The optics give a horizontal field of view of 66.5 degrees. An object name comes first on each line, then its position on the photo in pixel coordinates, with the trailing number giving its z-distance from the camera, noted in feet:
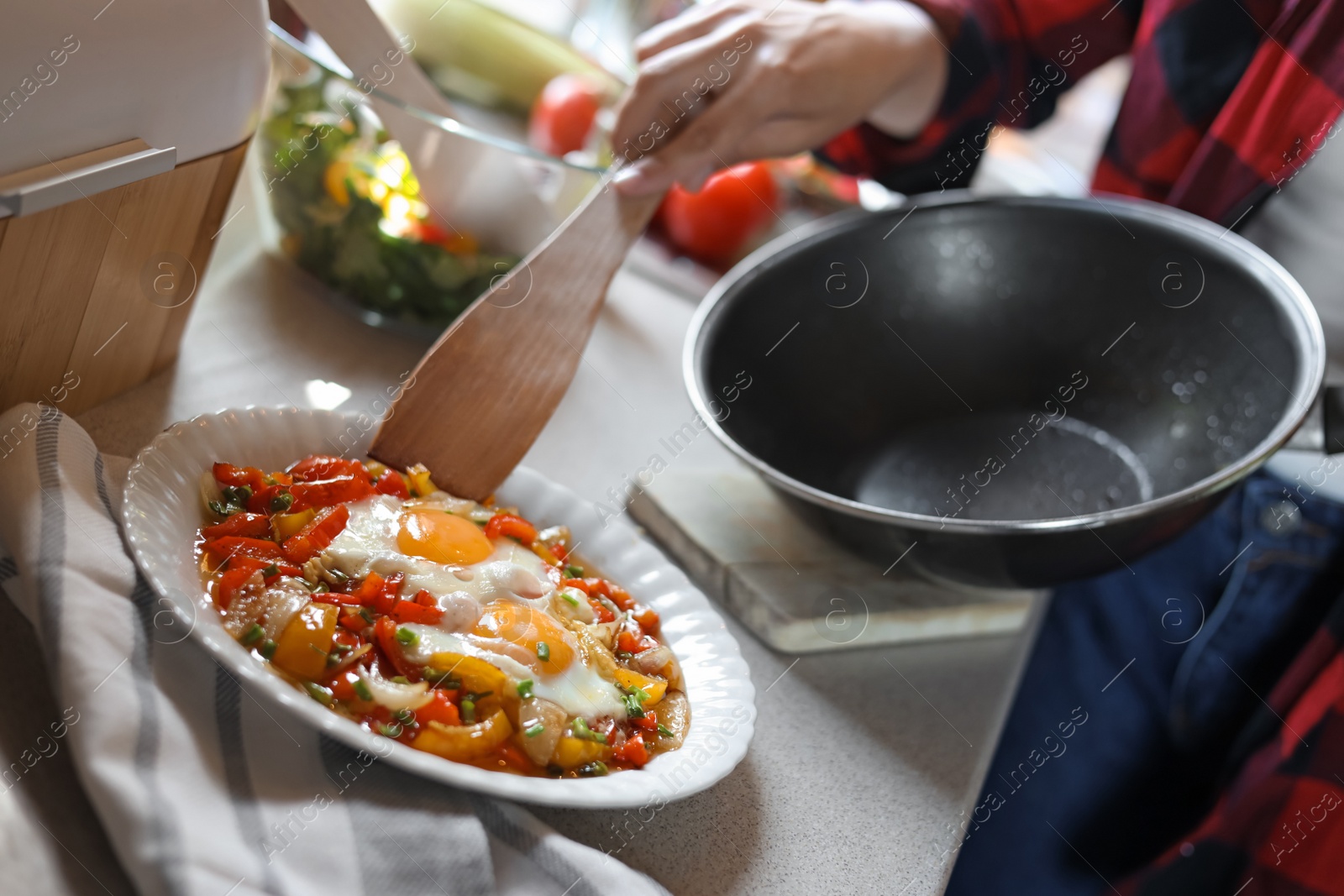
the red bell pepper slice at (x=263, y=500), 2.44
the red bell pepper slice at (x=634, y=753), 2.26
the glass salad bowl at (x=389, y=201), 3.52
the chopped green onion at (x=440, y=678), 2.17
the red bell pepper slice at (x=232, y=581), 2.15
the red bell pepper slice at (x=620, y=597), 2.72
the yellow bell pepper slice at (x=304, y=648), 2.09
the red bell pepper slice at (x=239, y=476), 2.44
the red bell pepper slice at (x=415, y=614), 2.25
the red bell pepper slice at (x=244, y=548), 2.29
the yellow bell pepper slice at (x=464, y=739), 2.08
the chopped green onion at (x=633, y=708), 2.35
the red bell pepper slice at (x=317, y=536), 2.33
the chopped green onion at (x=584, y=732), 2.21
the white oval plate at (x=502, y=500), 1.94
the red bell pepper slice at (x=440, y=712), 2.11
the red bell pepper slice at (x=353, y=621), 2.20
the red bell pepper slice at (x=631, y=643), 2.54
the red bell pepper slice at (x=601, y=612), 2.59
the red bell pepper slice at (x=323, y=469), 2.56
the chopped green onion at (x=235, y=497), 2.43
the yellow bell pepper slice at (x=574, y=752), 2.17
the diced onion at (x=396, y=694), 2.09
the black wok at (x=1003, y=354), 3.29
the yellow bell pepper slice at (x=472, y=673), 2.19
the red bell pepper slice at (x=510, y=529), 2.66
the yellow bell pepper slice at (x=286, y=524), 2.39
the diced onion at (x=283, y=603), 2.11
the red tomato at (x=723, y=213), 4.90
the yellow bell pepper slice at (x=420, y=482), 2.68
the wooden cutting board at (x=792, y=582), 3.02
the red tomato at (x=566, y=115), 4.76
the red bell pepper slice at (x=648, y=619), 2.67
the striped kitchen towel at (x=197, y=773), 1.80
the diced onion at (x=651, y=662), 2.50
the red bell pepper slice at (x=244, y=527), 2.33
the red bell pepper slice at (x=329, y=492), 2.45
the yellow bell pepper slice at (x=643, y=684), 2.41
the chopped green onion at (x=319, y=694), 2.08
